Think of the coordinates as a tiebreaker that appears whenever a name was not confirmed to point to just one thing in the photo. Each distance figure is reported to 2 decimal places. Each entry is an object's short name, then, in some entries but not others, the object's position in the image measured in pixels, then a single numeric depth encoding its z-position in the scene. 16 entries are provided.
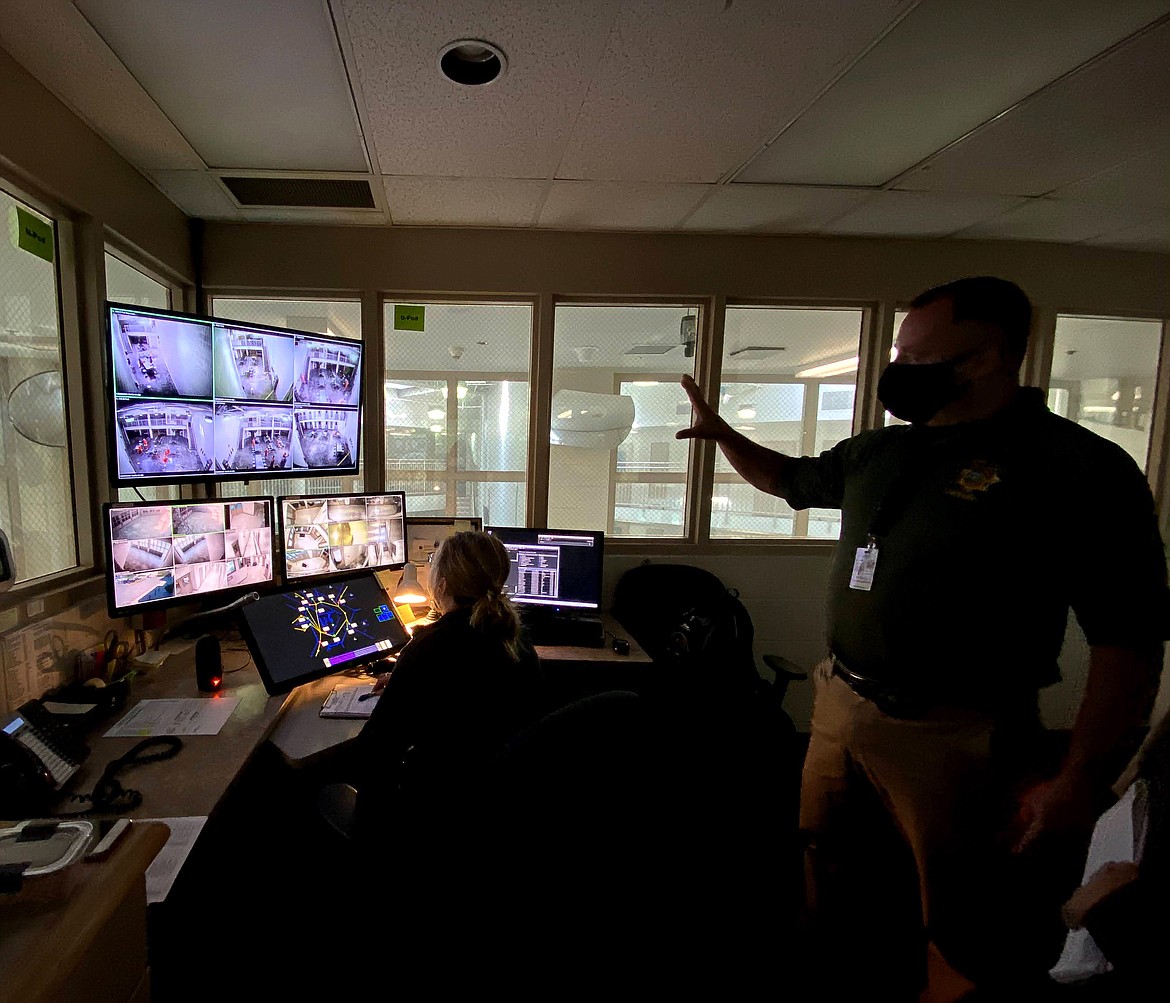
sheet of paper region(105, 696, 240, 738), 1.45
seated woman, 1.19
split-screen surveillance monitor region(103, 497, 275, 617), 1.68
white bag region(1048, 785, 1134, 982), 1.07
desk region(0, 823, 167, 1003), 0.54
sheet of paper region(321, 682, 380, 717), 1.60
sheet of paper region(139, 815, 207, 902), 0.94
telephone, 1.10
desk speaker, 1.68
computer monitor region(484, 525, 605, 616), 2.54
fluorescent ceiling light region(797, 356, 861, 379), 3.02
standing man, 1.06
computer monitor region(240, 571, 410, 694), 1.66
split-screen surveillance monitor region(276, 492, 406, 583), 2.14
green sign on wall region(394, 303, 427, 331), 2.70
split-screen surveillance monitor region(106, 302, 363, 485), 1.75
